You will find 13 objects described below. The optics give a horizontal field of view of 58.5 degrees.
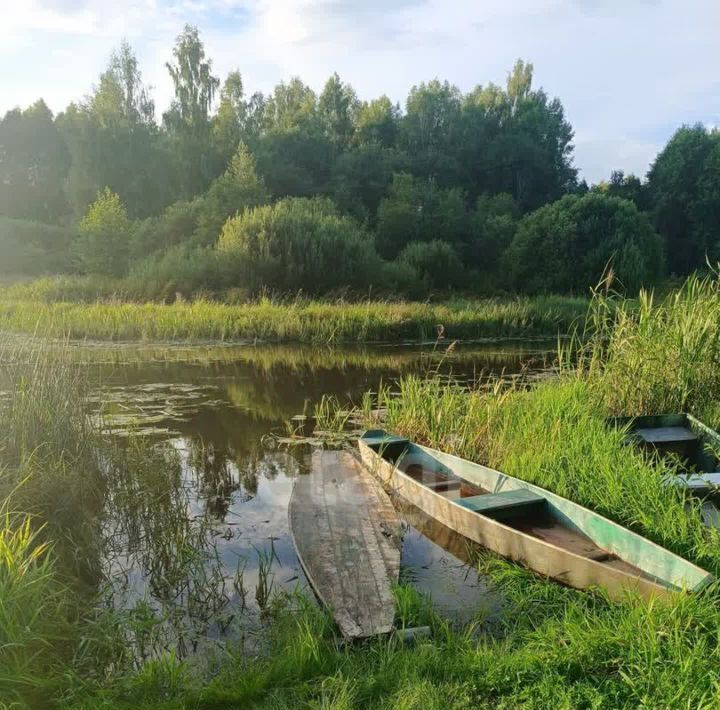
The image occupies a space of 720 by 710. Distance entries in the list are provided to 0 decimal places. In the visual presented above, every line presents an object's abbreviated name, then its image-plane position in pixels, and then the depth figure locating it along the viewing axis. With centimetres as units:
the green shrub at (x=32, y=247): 3206
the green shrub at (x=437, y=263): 2855
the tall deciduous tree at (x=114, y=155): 3872
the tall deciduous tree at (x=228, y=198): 2745
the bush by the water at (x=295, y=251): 2211
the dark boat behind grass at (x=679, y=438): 577
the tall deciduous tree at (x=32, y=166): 4347
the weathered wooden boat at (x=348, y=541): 383
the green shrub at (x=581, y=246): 2808
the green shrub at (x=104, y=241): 2728
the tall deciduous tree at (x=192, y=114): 3978
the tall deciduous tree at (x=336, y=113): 4853
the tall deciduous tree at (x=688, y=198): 4097
